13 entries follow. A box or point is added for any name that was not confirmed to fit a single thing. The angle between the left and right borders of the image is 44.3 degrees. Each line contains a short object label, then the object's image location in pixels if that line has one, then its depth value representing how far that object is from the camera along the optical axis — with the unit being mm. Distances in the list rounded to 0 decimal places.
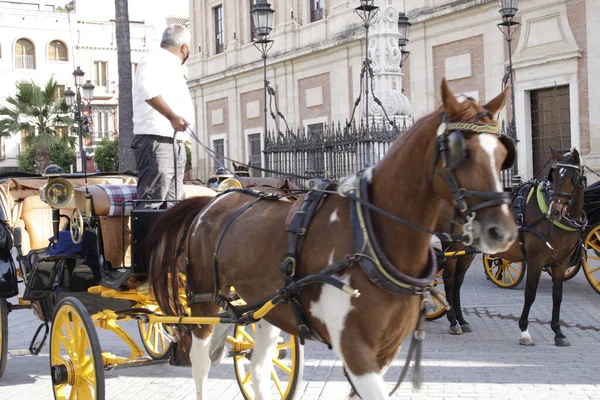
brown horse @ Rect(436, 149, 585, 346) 7801
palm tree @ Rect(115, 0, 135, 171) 14617
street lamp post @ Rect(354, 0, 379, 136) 12633
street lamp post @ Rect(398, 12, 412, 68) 16453
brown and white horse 3102
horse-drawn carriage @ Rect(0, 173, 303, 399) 4797
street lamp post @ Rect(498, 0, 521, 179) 13836
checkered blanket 5168
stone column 13945
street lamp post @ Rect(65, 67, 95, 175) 24836
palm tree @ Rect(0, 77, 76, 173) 33906
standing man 4910
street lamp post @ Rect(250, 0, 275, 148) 15695
